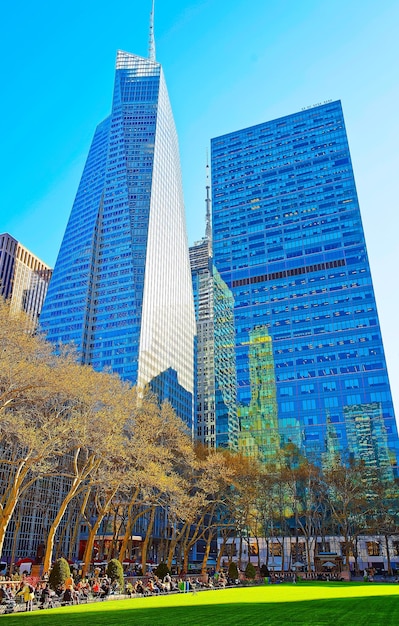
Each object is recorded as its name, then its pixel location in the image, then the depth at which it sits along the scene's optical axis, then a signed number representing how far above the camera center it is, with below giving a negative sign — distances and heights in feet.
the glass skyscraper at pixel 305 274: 407.44 +233.86
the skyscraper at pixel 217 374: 483.51 +166.61
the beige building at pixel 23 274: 564.71 +291.70
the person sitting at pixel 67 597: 83.20 -9.08
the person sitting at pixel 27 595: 75.20 -8.14
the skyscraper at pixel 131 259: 454.40 +254.22
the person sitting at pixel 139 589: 106.32 -10.15
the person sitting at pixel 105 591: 94.03 -9.40
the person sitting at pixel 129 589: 103.71 -9.95
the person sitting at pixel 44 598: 77.97 -8.80
